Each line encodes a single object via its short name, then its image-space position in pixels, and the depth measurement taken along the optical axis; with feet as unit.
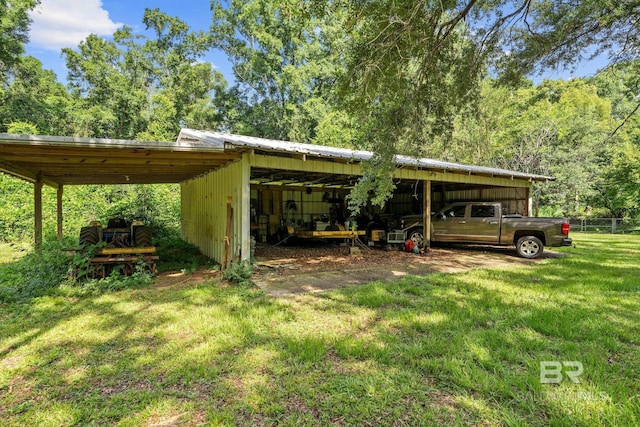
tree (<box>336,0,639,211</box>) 16.81
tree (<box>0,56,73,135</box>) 66.08
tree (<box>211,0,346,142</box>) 83.71
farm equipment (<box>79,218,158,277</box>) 20.75
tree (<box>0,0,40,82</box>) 63.67
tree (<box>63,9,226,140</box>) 78.74
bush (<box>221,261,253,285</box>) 20.22
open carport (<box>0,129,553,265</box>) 18.20
